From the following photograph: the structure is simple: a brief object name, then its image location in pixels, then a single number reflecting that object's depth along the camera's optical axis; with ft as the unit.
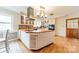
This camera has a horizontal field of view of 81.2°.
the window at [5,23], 4.29
